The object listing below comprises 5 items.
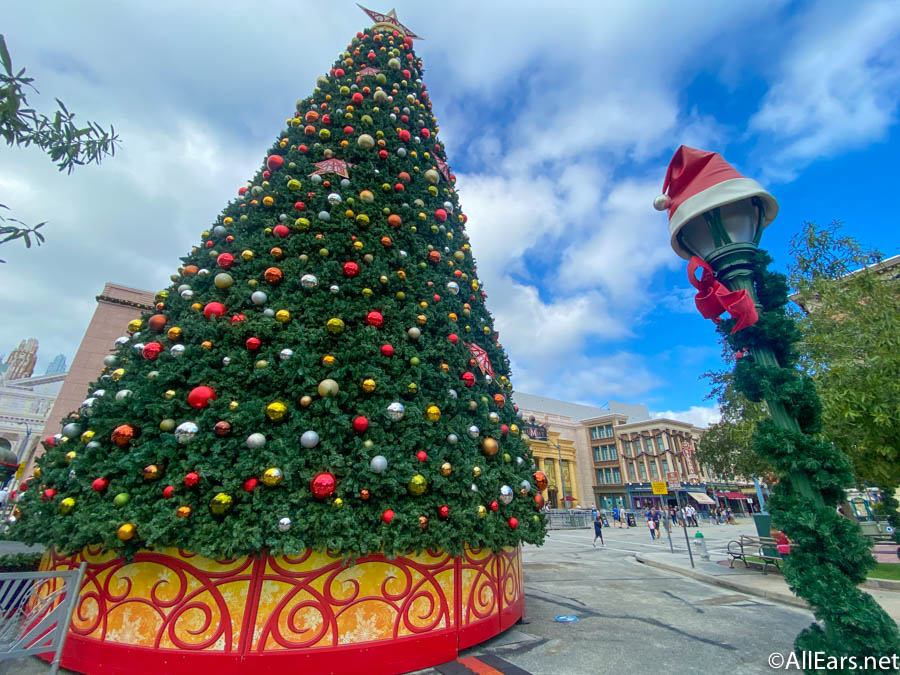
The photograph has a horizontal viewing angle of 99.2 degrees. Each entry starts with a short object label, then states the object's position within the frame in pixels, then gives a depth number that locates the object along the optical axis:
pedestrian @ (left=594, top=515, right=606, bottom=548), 19.67
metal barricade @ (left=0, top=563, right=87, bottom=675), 3.19
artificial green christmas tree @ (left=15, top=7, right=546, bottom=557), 3.56
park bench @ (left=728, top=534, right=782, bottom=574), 10.78
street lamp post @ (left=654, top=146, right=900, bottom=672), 2.77
